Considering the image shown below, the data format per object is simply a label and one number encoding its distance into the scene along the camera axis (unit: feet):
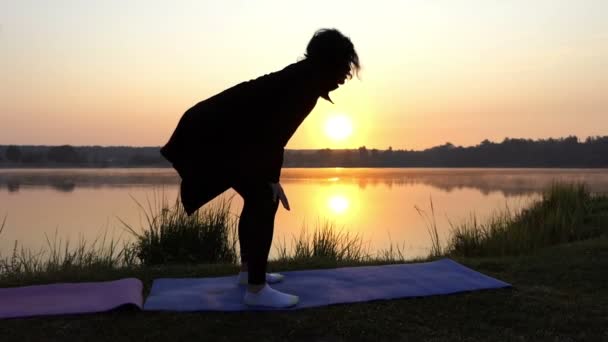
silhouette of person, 7.80
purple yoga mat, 7.63
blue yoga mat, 8.07
